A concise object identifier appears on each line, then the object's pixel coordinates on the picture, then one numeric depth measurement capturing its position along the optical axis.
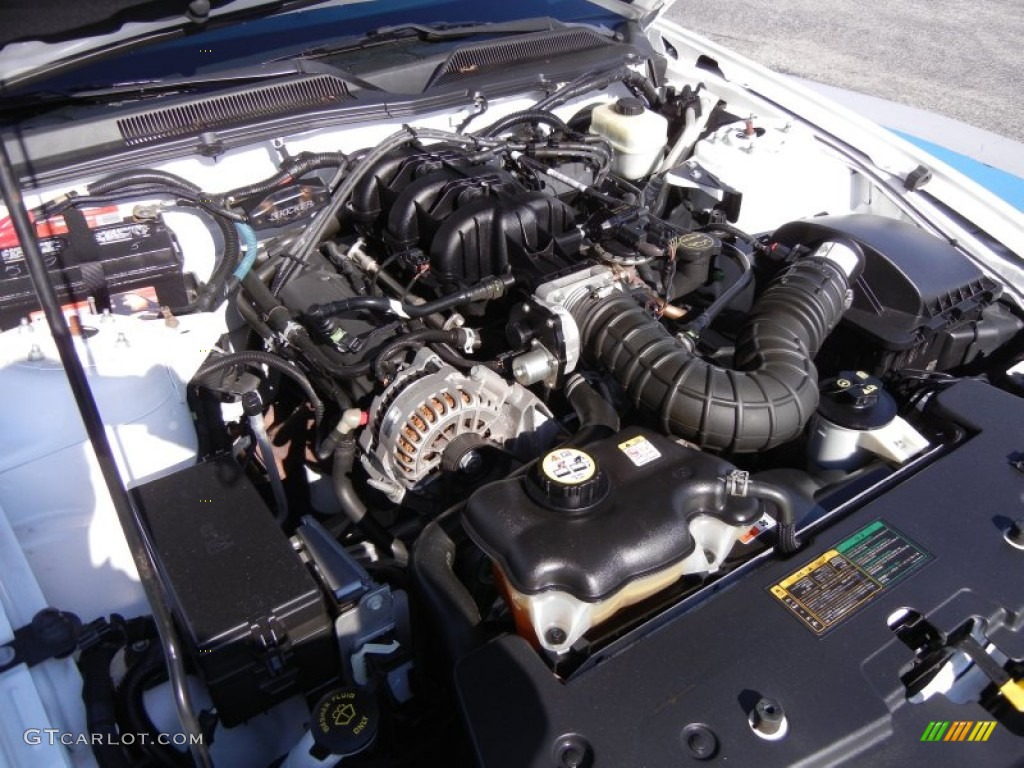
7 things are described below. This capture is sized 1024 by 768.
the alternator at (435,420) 1.49
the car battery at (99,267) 1.51
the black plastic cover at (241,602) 1.21
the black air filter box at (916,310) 1.81
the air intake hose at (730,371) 1.46
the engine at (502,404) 1.22
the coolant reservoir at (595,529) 1.13
